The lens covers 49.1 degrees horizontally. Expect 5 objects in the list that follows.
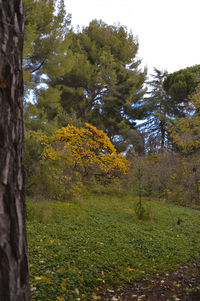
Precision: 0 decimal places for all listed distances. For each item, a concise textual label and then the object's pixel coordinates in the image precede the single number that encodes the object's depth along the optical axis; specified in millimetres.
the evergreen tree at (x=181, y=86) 15773
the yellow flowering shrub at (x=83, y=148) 7742
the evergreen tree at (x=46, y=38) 8865
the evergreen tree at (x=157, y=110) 17016
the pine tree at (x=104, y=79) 14562
